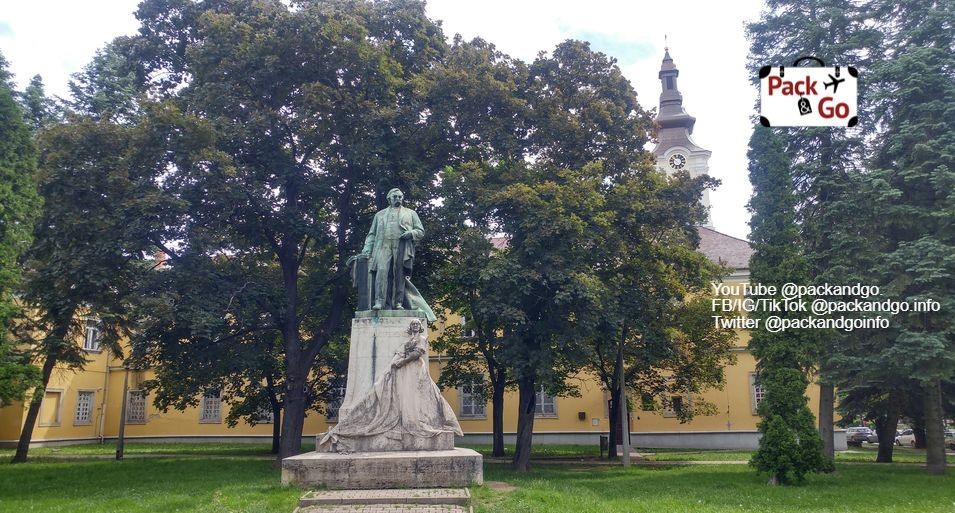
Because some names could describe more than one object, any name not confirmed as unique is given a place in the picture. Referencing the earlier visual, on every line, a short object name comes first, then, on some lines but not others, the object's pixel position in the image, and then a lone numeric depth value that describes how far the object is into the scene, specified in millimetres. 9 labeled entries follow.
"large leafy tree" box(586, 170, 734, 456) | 18938
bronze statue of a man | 13367
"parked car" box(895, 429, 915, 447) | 37594
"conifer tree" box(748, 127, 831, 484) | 14750
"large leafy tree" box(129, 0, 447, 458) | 17734
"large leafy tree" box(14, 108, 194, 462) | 16500
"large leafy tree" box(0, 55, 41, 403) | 14039
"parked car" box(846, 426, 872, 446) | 37500
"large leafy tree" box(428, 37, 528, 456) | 18062
